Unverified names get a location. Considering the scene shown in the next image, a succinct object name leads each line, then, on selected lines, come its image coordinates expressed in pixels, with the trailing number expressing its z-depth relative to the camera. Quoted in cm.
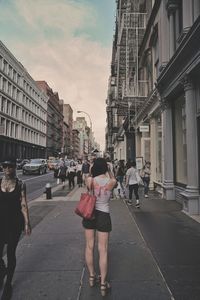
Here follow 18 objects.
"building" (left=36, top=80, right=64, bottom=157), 9275
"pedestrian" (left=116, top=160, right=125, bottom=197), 1418
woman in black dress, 360
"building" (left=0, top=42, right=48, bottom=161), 5388
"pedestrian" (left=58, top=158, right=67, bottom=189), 1802
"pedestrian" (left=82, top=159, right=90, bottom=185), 1563
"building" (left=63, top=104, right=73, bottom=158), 14210
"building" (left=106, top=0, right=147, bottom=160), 1842
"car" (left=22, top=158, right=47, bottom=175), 3256
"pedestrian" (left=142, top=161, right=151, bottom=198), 1292
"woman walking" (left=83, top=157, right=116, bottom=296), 358
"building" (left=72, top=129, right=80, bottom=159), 16638
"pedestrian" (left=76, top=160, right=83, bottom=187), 1864
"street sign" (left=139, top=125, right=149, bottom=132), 1573
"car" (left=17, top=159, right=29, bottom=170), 4571
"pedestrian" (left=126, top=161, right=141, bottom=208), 1023
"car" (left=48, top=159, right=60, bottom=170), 4619
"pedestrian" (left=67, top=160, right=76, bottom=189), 1783
